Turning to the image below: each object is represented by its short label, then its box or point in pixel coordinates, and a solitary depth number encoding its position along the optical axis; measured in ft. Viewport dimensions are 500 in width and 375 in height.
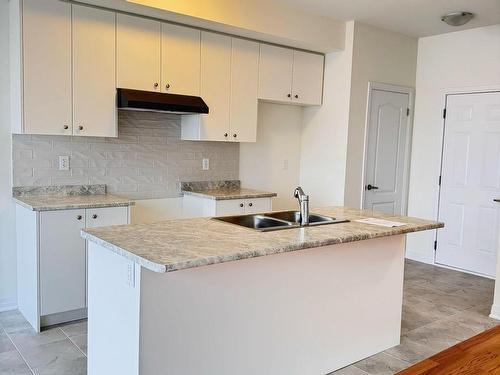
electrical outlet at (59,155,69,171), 12.36
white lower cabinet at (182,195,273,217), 13.74
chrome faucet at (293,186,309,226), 9.46
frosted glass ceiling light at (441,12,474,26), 14.43
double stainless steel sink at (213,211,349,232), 9.46
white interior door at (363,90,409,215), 17.10
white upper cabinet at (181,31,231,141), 13.75
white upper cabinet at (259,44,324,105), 15.24
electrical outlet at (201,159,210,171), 15.35
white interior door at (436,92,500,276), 16.16
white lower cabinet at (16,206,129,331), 10.68
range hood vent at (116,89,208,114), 11.92
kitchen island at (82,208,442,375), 6.73
